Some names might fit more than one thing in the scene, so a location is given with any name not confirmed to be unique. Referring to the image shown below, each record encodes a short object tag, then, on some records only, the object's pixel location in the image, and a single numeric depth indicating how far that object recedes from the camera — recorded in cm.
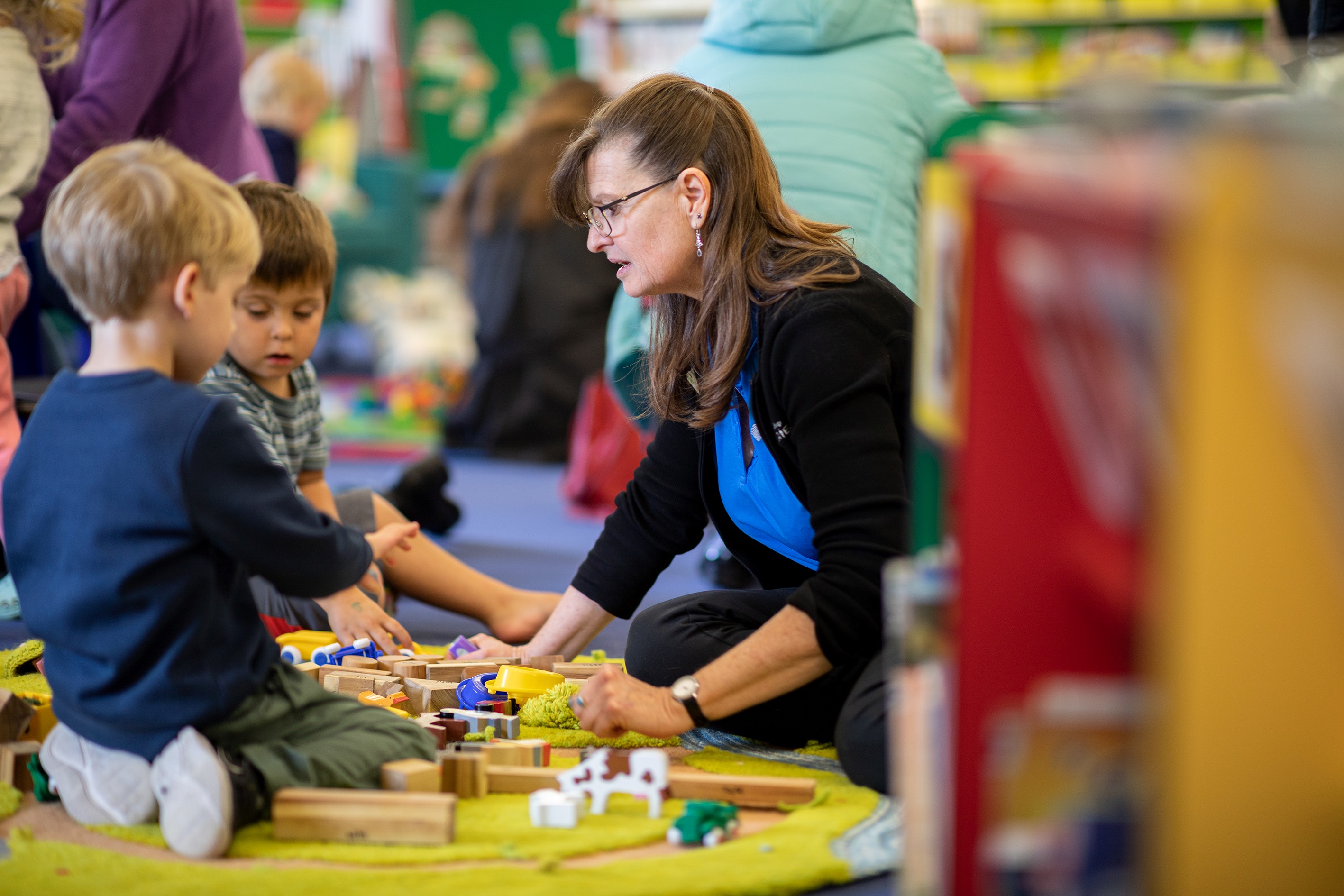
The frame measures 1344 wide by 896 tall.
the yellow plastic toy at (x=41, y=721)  418
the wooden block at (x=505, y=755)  412
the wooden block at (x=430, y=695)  430
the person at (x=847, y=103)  487
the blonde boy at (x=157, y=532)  393
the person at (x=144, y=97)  498
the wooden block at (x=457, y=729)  422
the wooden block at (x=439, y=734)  418
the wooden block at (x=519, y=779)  409
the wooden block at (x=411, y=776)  402
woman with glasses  405
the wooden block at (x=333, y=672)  434
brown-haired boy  451
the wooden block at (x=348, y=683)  432
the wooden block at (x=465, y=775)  407
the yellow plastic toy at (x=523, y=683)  433
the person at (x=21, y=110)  483
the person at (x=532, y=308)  876
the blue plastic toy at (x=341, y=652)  444
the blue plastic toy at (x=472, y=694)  432
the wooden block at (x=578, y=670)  437
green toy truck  396
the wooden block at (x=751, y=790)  405
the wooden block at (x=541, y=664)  439
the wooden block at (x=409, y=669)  436
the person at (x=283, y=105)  759
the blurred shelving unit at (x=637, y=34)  1132
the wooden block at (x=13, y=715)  412
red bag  674
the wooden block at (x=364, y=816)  395
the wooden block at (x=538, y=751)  413
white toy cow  403
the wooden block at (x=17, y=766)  409
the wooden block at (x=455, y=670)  437
